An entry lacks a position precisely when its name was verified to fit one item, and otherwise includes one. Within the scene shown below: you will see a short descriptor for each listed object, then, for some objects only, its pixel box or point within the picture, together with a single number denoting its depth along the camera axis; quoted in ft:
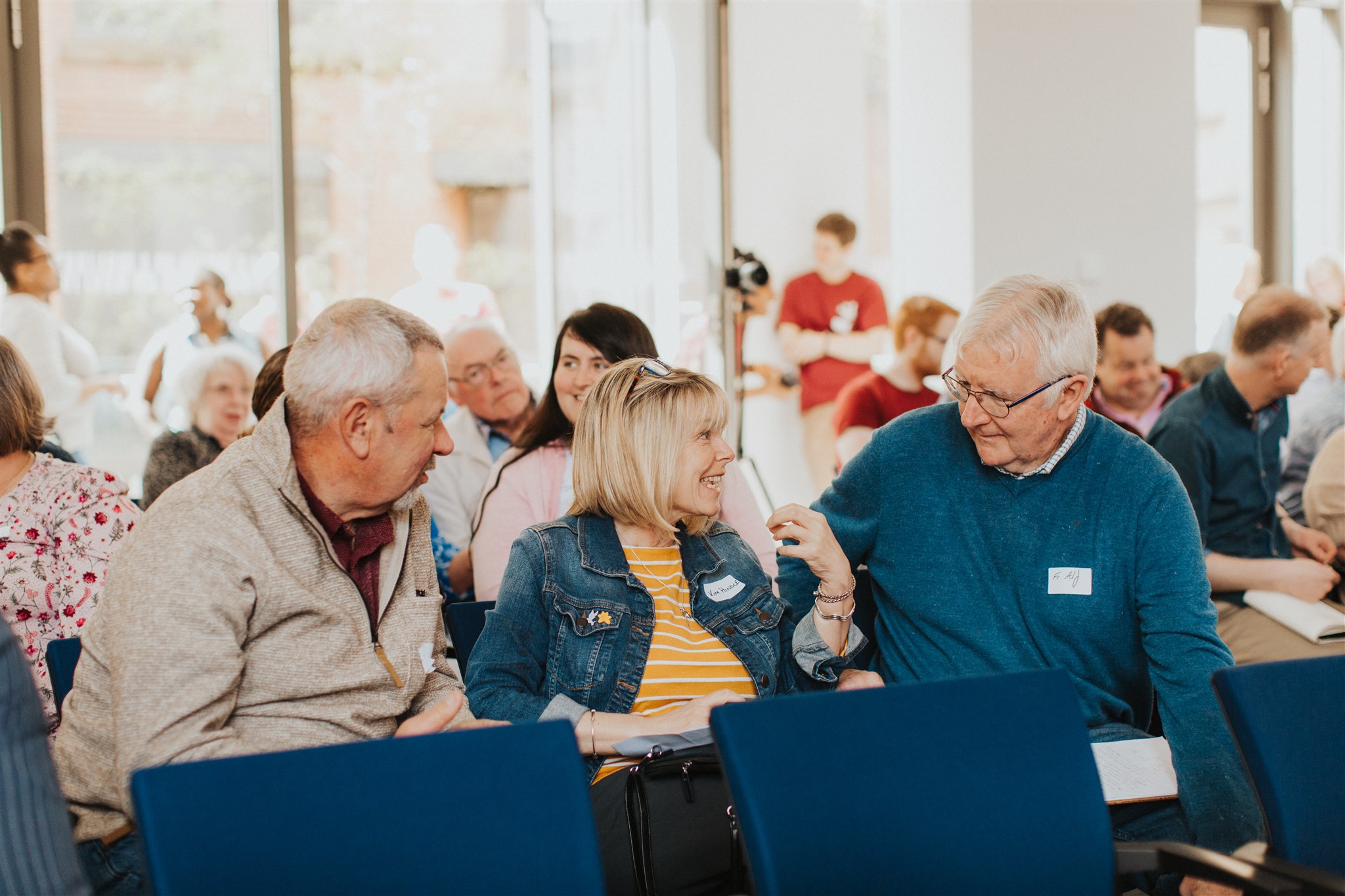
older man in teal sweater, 6.36
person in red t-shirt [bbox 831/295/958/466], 14.62
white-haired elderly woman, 12.69
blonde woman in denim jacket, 6.27
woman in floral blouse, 7.17
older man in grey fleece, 4.75
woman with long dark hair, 8.95
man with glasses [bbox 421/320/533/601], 10.89
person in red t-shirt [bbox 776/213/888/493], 19.54
